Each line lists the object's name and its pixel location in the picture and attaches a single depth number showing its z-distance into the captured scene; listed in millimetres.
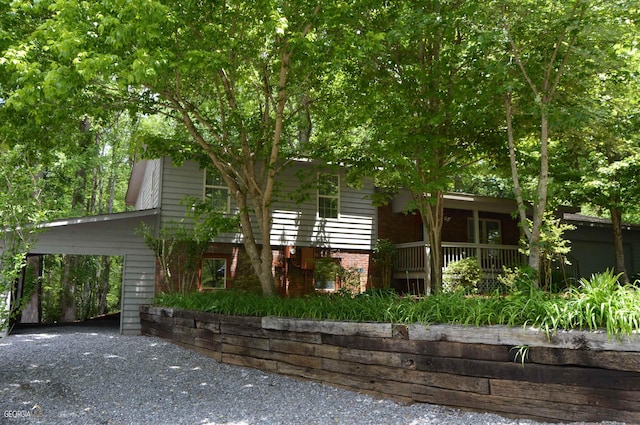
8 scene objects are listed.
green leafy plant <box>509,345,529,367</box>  4961
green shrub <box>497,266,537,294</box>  6762
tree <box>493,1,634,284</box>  7629
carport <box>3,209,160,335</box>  13148
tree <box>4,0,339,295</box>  6438
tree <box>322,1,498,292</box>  9117
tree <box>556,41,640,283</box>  10125
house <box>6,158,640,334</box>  13812
